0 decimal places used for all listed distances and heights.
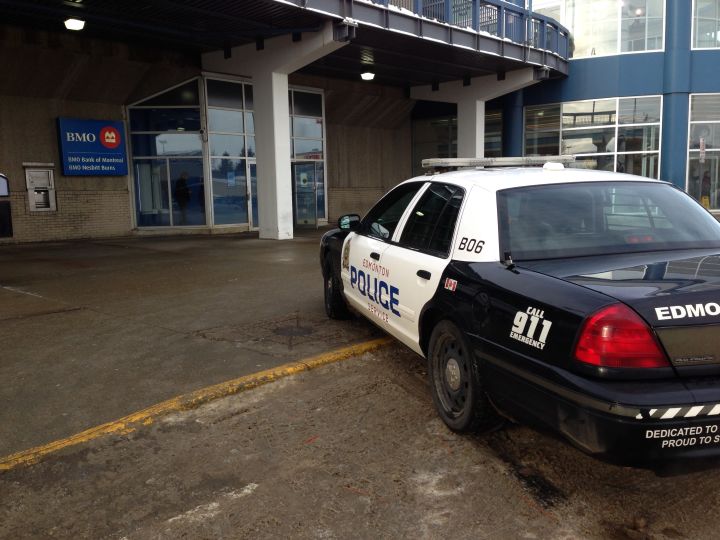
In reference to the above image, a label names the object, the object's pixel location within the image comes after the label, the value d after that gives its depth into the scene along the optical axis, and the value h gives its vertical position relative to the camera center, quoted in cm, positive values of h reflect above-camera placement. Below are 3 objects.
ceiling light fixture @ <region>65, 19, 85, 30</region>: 1296 +366
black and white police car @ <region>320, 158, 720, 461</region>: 262 -59
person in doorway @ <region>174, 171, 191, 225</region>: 1814 +0
